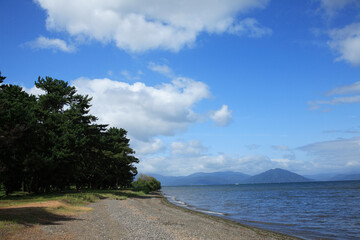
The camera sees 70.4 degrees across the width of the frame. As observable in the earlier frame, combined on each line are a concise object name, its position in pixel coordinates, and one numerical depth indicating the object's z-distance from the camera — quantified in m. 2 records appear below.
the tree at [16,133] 33.41
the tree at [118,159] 66.07
